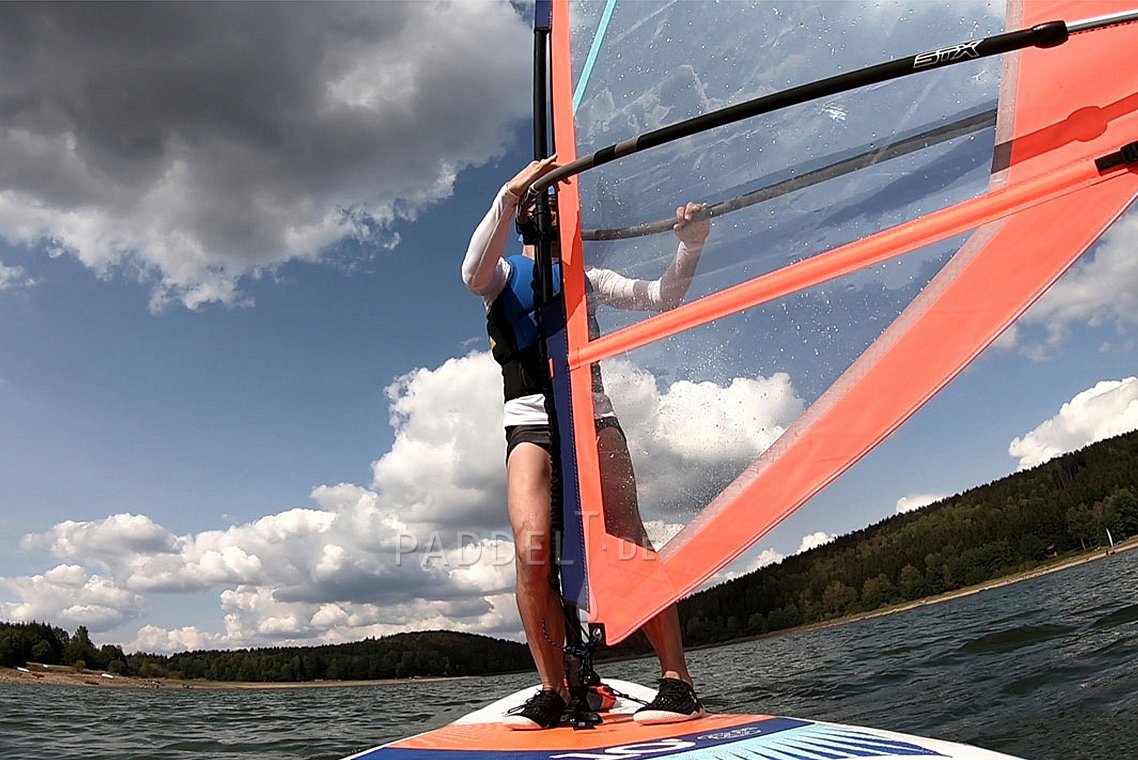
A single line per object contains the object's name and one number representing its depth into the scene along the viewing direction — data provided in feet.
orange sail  6.86
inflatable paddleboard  6.92
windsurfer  9.41
